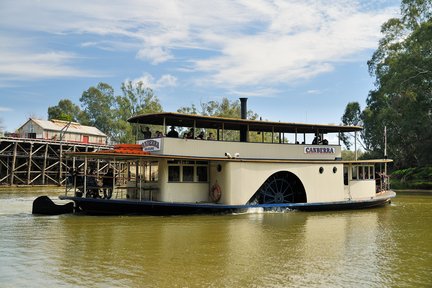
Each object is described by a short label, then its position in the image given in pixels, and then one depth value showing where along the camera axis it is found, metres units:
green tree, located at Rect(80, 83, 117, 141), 76.12
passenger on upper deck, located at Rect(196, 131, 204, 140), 18.76
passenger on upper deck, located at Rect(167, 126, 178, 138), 18.11
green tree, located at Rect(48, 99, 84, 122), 79.32
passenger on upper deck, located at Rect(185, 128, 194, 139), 18.16
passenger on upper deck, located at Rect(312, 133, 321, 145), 21.16
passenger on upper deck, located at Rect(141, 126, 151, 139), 18.53
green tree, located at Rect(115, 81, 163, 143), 65.50
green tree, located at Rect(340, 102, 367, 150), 66.50
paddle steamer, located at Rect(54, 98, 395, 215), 17.31
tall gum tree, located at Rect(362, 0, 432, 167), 37.41
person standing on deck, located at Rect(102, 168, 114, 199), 17.47
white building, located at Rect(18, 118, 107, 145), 53.34
